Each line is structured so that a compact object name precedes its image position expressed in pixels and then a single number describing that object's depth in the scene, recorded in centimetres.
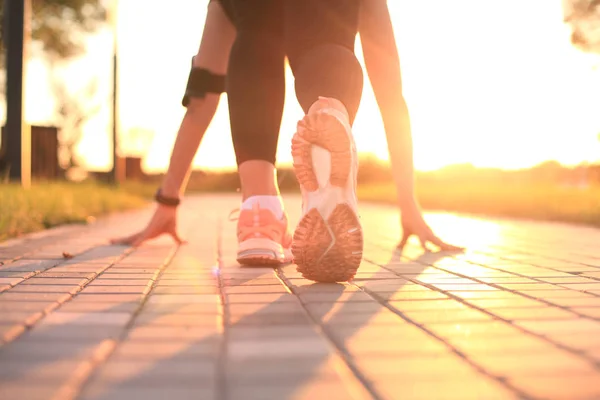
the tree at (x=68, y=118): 1722
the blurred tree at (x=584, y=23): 988
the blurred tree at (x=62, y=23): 1444
